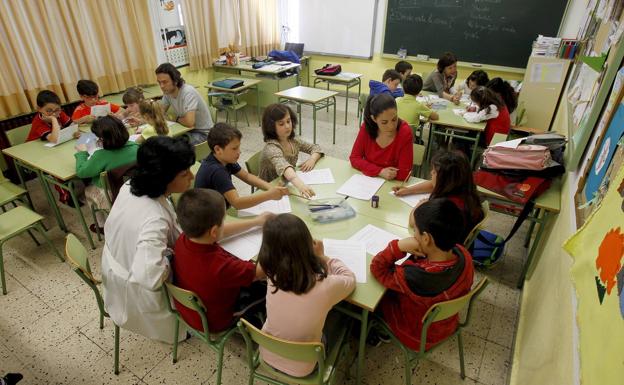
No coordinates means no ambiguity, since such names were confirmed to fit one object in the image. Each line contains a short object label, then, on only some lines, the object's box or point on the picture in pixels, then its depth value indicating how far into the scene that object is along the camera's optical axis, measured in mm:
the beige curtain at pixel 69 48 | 3758
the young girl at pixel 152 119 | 3240
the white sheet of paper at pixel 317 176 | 2508
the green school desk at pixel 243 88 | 5272
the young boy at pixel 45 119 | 3244
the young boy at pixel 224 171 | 2170
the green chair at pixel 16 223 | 2600
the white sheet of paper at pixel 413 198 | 2246
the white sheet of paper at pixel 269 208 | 2148
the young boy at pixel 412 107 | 3742
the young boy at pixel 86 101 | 3562
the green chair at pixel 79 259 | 1673
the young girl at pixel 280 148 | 2498
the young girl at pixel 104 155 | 2639
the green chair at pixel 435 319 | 1482
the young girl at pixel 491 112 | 3607
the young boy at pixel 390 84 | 4449
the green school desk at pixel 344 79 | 5707
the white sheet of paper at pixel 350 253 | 1685
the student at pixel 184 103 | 3627
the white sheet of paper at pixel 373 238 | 1849
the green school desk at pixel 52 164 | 2781
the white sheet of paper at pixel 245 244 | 1798
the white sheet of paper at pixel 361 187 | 2344
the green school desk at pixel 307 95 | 4762
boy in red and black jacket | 1450
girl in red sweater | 2516
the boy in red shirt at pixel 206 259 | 1516
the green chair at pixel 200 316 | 1536
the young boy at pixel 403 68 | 4941
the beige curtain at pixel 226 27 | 5648
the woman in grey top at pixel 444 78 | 4688
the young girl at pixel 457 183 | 1948
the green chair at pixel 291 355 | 1323
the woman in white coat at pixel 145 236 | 1635
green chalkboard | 5281
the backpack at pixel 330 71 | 5891
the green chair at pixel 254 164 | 2766
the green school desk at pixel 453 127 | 3680
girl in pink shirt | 1339
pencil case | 2083
